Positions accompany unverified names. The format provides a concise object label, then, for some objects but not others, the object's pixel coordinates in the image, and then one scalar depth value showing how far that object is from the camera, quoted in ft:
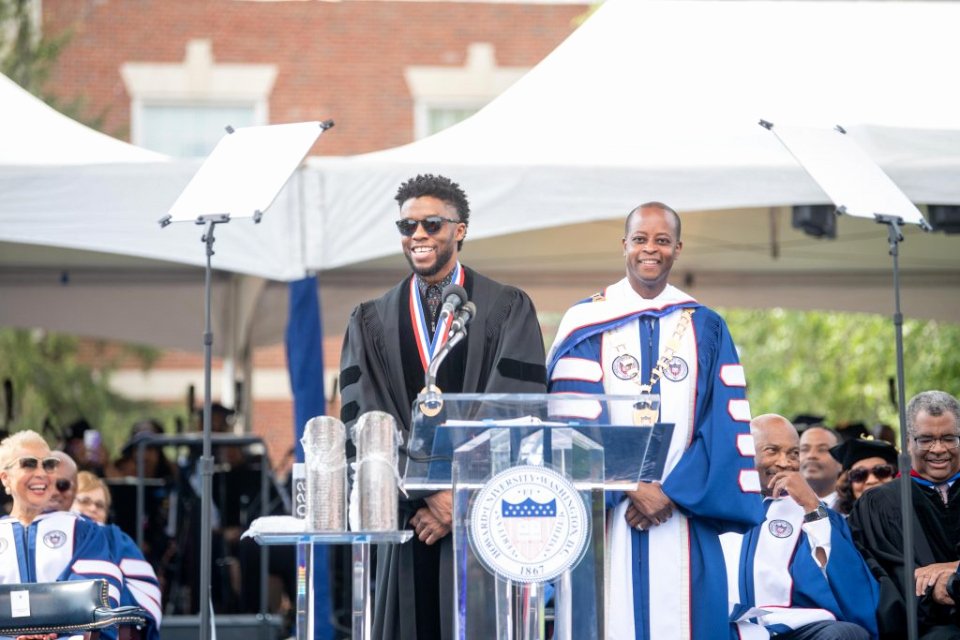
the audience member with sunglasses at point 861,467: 44.65
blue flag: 43.94
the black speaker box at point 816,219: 49.85
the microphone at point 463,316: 25.88
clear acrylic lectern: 25.57
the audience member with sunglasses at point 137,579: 38.27
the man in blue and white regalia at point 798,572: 36.67
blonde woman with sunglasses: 37.58
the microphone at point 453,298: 26.54
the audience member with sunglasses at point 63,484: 39.22
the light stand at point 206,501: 32.07
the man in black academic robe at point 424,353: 30.43
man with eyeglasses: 38.89
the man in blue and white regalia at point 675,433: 30.88
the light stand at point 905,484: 33.45
